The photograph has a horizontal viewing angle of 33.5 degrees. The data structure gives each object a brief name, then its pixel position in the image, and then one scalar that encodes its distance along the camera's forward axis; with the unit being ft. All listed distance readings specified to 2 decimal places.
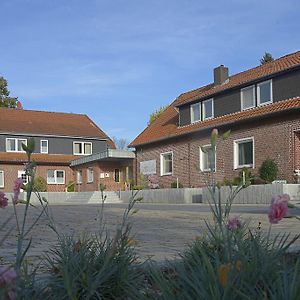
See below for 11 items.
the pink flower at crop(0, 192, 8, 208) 7.14
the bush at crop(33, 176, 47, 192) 121.25
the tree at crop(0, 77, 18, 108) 185.57
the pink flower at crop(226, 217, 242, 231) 9.33
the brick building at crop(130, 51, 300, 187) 71.61
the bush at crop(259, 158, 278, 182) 70.38
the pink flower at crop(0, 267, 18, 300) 4.86
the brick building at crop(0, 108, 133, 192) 122.42
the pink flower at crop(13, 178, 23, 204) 7.56
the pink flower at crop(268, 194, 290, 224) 6.38
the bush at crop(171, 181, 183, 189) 91.68
